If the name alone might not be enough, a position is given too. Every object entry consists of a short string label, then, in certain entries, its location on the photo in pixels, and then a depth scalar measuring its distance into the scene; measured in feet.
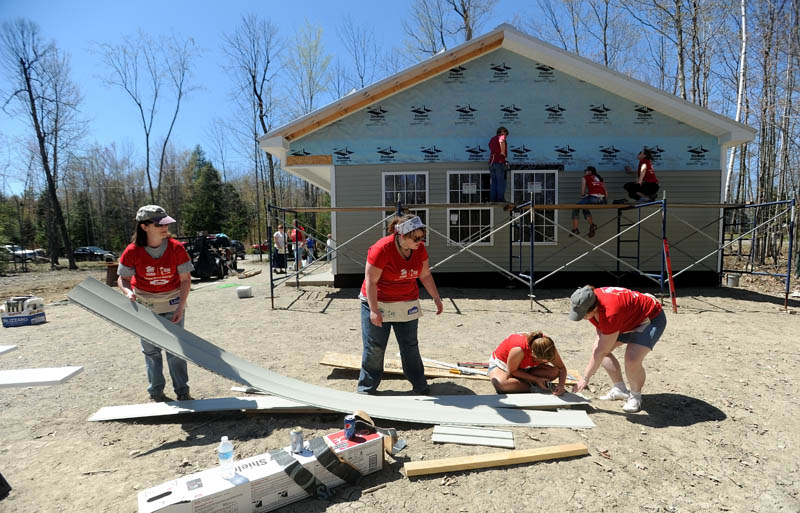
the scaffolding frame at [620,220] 25.99
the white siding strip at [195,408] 11.18
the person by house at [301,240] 45.47
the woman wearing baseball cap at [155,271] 10.96
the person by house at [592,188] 30.78
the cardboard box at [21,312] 24.08
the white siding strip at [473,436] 9.78
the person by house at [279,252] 45.27
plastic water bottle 7.62
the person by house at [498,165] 30.78
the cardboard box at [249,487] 6.73
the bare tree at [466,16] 67.97
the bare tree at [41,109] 65.46
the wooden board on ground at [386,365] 14.21
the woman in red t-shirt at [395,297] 11.17
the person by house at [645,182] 30.48
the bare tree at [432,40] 74.02
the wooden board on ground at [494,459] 8.59
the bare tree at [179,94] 88.50
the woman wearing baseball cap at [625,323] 10.19
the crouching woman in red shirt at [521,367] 12.00
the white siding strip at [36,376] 8.23
